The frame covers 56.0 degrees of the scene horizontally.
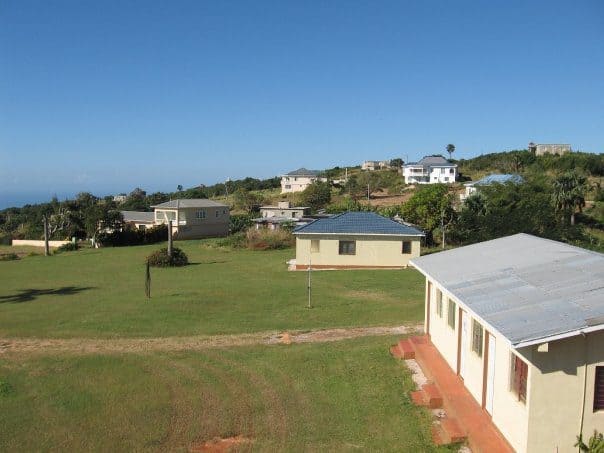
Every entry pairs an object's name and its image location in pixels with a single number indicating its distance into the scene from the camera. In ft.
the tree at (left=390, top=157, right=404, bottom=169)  448.65
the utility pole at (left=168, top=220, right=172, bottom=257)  128.57
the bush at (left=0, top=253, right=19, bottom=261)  150.88
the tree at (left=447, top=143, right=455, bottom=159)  427.33
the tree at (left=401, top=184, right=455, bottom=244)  147.23
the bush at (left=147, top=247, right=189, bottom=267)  126.82
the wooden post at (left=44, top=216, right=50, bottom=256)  160.25
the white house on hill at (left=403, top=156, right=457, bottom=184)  319.68
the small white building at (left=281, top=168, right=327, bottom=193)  345.92
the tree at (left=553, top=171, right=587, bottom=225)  163.43
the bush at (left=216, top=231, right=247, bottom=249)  161.48
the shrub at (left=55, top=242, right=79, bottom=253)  169.58
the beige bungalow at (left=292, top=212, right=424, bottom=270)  118.62
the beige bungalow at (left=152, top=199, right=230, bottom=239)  196.65
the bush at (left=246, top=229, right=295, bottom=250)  158.71
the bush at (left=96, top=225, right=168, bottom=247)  181.22
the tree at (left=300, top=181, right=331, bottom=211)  260.83
